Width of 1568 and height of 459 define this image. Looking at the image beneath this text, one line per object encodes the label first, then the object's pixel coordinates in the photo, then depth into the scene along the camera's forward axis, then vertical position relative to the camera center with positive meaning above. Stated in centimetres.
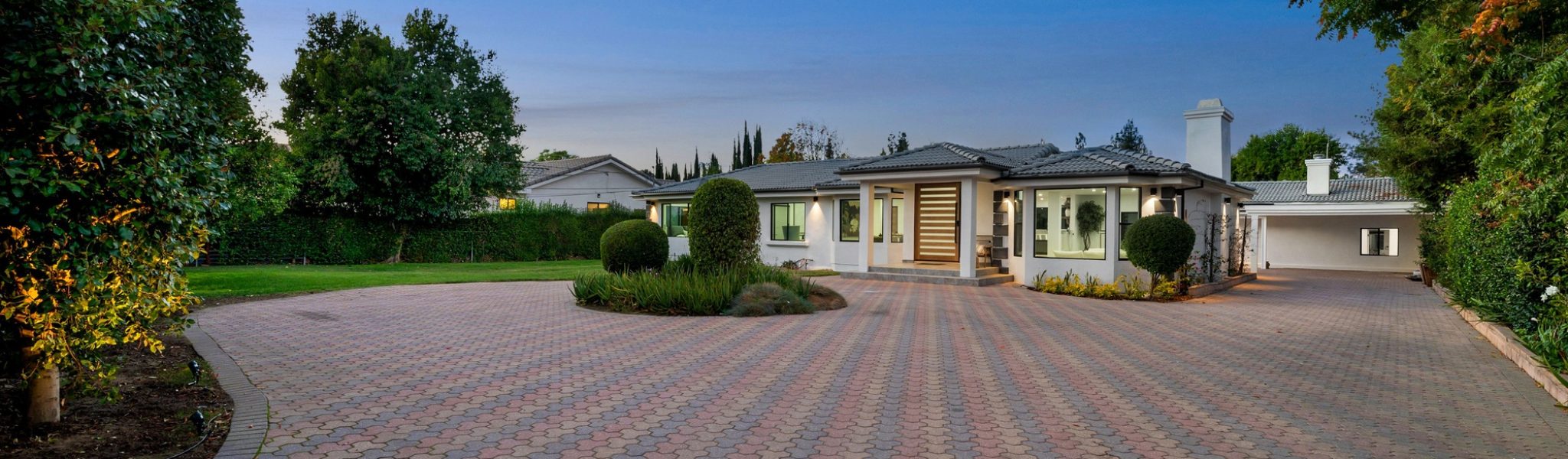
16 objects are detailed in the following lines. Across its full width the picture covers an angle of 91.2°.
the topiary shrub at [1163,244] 1406 -14
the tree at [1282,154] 5362 +606
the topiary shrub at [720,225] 1295 +13
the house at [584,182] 3341 +223
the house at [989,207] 1602 +67
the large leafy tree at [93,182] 357 +22
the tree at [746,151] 5362 +575
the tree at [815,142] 4941 +596
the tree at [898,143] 5294 +643
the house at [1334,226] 2616 +42
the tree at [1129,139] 6444 +817
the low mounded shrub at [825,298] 1228 -108
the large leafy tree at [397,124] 2223 +324
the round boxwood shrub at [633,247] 1474 -31
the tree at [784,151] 4950 +536
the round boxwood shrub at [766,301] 1106 -102
